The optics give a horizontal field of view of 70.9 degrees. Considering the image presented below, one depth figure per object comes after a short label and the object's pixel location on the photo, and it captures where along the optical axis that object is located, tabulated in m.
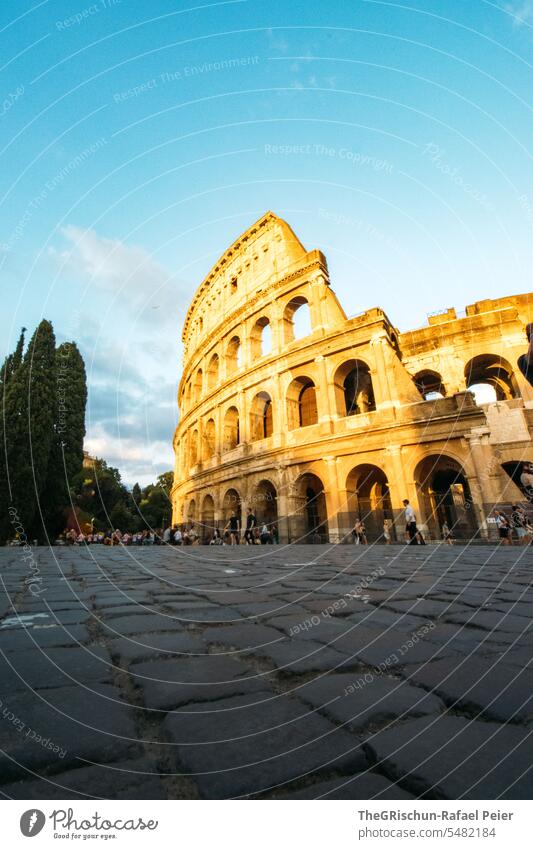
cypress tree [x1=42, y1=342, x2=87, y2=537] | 20.58
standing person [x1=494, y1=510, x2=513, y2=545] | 11.38
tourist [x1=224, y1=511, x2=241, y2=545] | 19.14
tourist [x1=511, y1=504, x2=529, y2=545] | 11.41
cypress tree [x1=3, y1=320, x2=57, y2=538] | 16.89
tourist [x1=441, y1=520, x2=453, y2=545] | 12.93
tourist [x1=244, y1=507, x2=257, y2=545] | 16.56
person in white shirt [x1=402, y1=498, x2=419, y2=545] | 12.35
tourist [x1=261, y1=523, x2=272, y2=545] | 16.42
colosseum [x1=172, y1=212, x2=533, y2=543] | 13.99
